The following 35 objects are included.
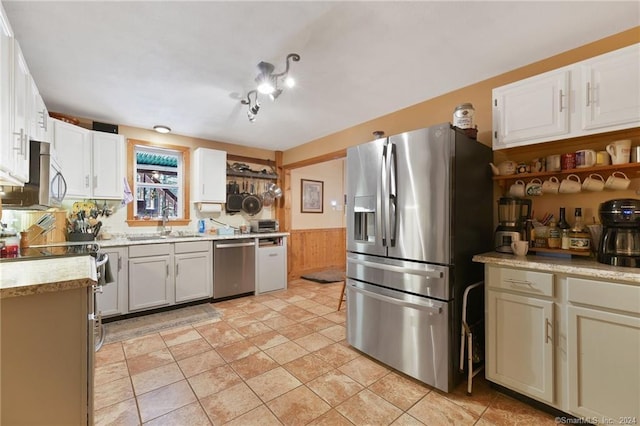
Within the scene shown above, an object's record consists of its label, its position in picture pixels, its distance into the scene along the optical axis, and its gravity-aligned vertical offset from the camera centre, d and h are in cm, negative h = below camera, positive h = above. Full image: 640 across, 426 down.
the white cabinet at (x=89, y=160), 294 +62
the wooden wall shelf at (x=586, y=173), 166 +28
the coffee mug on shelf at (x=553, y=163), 194 +36
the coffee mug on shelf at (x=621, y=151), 166 +38
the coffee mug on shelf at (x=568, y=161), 186 +36
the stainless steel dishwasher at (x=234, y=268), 377 -76
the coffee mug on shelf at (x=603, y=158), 174 +35
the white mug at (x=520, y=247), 195 -24
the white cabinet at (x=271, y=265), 418 -79
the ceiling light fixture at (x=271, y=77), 199 +106
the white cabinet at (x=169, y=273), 320 -74
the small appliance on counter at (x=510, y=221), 209 -6
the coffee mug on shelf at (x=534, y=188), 205 +20
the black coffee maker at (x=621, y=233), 154 -11
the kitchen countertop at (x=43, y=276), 109 -28
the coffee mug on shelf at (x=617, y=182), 171 +20
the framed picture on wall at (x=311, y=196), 562 +38
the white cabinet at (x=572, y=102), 157 +72
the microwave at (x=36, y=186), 194 +20
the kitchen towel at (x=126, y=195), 348 +24
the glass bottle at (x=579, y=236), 181 -15
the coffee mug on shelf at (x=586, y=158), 178 +37
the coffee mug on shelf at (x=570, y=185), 188 +20
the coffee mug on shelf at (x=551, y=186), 197 +20
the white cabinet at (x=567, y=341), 139 -73
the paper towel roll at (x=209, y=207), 409 +10
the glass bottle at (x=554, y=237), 195 -17
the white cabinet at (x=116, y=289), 300 -84
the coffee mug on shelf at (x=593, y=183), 181 +21
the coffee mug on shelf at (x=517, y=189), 212 +20
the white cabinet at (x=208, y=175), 399 +57
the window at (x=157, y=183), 371 +45
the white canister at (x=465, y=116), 209 +74
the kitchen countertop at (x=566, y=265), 139 -30
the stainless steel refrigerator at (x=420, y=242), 185 -21
